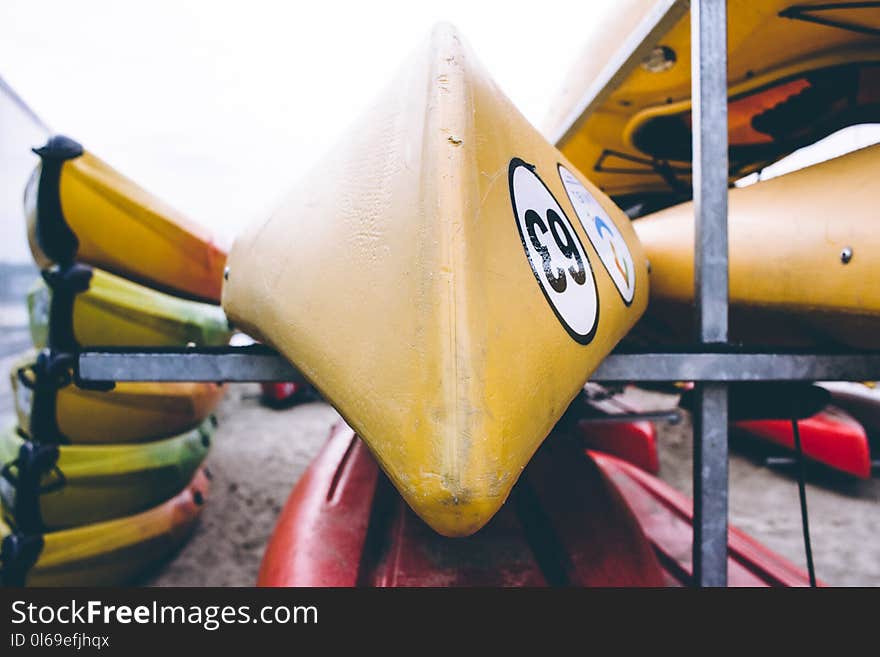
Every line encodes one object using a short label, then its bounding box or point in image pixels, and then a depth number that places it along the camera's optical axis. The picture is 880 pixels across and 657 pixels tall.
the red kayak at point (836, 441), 2.64
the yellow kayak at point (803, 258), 0.82
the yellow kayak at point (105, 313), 1.41
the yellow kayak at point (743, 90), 1.21
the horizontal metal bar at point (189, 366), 0.88
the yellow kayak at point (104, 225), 1.38
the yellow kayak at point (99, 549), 1.46
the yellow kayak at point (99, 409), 1.47
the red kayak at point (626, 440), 2.89
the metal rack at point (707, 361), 0.87
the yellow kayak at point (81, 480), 1.45
